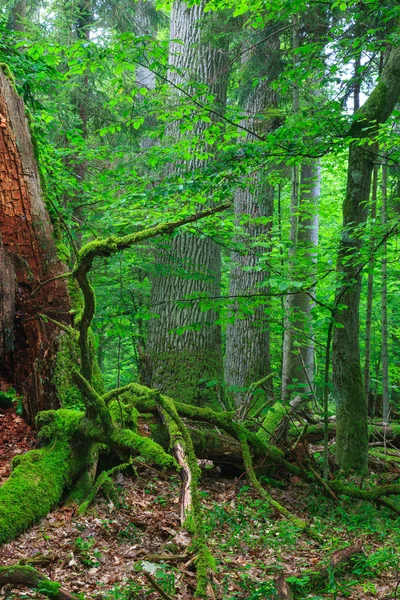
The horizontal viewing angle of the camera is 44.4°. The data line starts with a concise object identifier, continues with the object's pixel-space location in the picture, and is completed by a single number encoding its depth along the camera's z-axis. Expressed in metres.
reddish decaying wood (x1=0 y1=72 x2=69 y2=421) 4.88
